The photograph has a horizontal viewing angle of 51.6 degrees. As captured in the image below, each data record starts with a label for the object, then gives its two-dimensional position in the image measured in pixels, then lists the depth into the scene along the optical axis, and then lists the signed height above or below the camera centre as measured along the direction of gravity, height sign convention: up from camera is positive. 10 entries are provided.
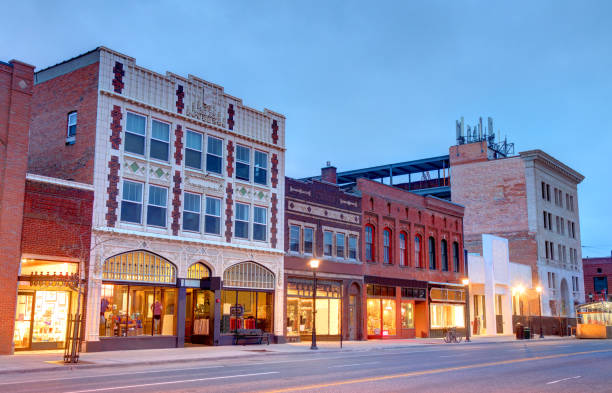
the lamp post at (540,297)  52.29 +1.70
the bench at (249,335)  32.28 -1.12
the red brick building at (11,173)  24.12 +5.37
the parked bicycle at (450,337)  40.78 -1.47
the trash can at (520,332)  47.66 -1.31
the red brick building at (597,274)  102.00 +6.50
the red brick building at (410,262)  43.19 +3.80
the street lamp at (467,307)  48.62 +0.56
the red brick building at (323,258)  36.84 +3.32
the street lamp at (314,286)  30.77 +1.33
